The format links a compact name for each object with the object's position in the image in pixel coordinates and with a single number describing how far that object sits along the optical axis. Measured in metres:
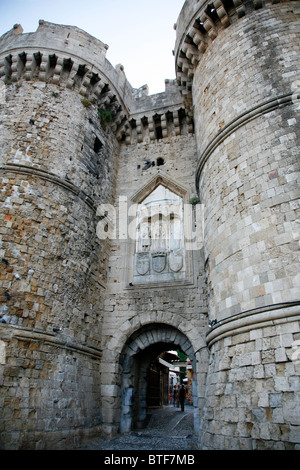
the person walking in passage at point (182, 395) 10.92
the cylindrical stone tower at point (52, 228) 4.83
